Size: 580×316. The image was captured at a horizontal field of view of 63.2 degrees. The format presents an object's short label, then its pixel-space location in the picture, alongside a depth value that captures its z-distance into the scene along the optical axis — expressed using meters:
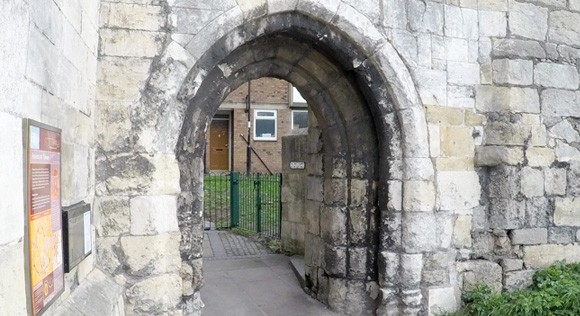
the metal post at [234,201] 10.13
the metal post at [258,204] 9.63
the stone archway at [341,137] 3.95
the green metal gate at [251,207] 9.75
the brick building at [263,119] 16.41
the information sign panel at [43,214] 1.88
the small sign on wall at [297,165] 6.84
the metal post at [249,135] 16.23
